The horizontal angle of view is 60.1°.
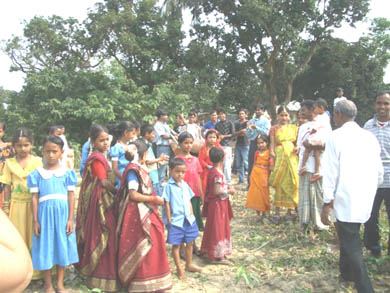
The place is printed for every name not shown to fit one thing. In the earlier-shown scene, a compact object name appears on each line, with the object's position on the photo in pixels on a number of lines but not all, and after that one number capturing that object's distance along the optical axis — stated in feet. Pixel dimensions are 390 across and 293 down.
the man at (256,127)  23.90
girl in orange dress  17.70
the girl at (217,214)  12.87
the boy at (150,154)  14.91
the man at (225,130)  25.76
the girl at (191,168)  13.41
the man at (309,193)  14.94
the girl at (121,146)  12.34
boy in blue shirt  11.42
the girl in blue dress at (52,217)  10.12
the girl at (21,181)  10.87
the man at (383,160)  12.22
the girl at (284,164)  16.84
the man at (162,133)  22.77
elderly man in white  9.68
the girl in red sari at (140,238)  10.12
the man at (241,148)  26.94
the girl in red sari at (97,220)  10.62
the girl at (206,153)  17.19
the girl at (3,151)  16.17
